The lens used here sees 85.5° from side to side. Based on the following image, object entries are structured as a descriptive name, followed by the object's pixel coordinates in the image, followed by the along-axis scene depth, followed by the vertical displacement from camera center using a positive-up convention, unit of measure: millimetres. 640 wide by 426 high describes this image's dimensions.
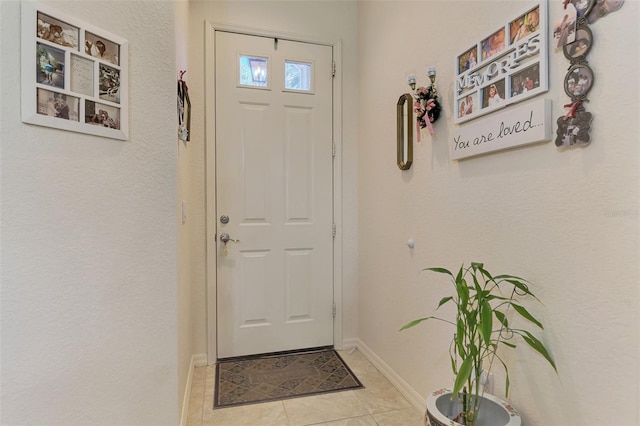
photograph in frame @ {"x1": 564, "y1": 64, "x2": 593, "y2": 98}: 1031 +394
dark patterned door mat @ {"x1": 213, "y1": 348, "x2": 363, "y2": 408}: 2047 -1095
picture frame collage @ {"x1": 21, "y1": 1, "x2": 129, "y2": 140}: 1054 +444
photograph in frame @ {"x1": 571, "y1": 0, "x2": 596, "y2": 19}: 1027 +612
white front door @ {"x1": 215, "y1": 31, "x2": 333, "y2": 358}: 2471 +109
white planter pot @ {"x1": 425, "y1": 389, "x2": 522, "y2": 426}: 1209 -744
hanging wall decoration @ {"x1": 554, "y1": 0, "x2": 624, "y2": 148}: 1027 +451
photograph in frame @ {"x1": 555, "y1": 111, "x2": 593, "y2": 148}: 1035 +247
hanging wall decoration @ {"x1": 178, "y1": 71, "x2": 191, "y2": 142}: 1711 +532
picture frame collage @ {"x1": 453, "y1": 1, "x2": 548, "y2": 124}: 1183 +550
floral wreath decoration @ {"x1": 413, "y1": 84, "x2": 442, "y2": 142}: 1739 +528
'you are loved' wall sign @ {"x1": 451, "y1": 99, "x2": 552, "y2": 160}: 1155 +301
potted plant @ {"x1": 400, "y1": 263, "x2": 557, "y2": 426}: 1111 -475
